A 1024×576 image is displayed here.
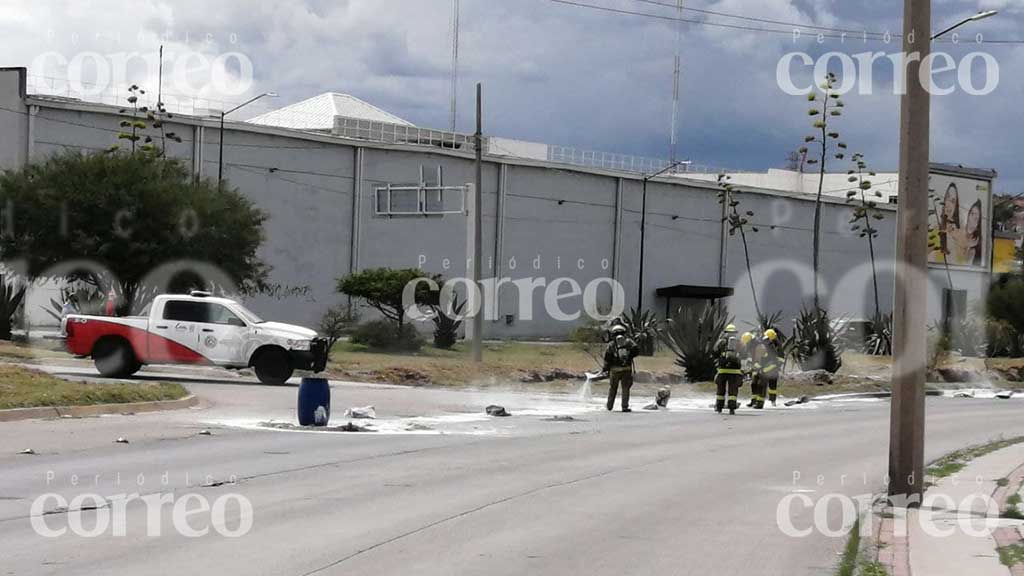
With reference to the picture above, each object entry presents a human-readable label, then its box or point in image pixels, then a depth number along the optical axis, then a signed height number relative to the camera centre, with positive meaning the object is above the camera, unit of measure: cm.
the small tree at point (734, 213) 7000 +478
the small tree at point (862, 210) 5703 +493
